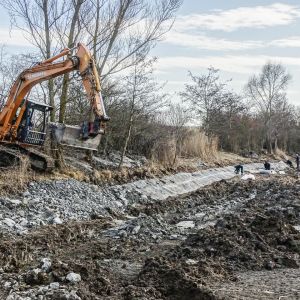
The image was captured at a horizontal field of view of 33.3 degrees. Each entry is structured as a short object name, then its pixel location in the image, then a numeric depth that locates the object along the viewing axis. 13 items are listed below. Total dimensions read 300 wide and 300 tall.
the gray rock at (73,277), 6.25
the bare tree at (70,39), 16.14
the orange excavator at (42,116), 13.53
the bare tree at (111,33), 17.03
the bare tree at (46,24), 15.86
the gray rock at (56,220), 10.84
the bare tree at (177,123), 24.56
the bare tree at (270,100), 49.99
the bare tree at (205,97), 33.41
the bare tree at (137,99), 18.44
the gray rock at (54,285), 6.02
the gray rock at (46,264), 6.79
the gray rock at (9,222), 10.03
